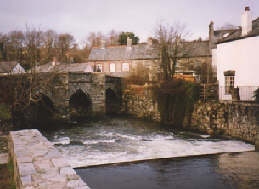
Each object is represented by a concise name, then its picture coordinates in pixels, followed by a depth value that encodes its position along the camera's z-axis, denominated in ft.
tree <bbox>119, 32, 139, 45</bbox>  141.18
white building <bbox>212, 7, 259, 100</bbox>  45.52
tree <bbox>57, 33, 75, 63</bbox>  182.82
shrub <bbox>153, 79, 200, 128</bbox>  52.49
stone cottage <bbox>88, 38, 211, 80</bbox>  103.30
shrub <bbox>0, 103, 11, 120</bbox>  49.52
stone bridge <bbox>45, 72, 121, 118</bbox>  65.62
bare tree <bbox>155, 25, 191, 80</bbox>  65.31
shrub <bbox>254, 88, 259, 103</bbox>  40.34
